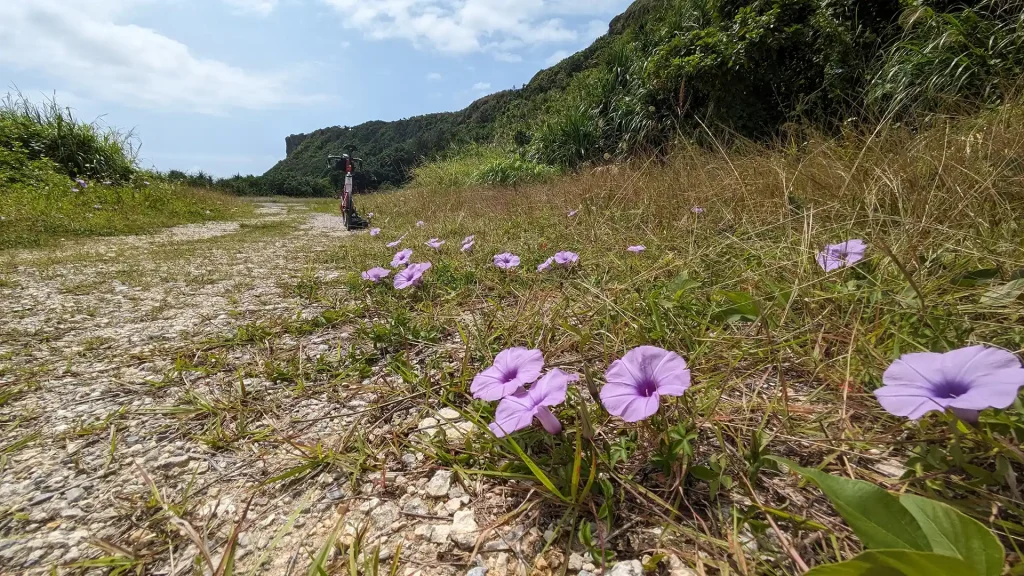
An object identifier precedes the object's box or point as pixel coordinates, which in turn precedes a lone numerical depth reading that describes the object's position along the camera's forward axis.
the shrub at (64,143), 7.05
